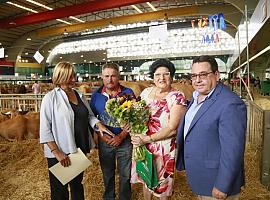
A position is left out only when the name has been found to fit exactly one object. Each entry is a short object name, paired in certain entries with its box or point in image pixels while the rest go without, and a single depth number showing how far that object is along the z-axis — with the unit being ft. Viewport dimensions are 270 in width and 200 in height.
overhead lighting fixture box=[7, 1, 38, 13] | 68.10
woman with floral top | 7.63
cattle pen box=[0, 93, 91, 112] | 26.57
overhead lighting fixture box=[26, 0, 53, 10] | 66.63
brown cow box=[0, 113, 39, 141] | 20.29
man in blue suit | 5.37
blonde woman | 7.66
